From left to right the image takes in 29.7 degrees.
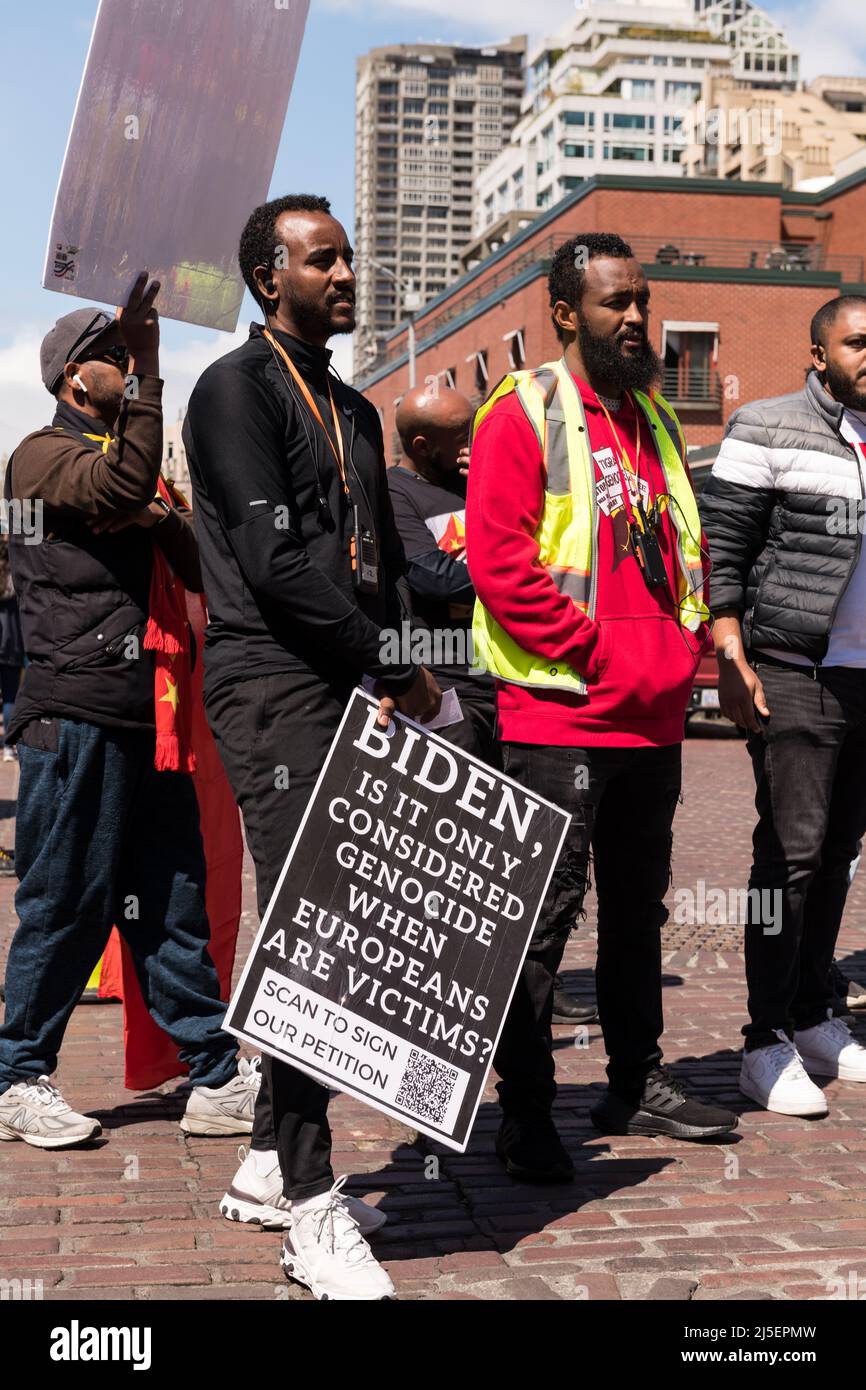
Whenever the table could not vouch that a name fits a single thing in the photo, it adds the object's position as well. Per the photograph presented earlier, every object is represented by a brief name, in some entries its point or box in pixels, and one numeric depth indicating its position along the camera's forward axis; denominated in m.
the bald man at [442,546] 5.29
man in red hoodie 4.16
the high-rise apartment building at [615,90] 124.56
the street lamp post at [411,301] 53.38
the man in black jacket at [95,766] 4.41
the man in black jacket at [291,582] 3.41
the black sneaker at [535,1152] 4.16
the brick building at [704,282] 46.50
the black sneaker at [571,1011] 6.01
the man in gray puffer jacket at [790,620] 4.88
